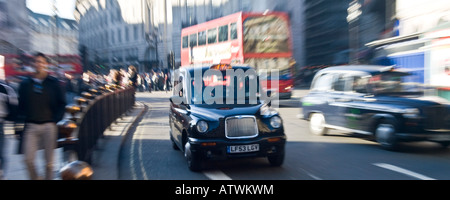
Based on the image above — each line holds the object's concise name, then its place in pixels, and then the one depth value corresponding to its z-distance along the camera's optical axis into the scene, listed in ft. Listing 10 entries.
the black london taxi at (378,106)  23.52
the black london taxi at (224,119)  18.85
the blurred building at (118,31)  160.27
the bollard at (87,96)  29.18
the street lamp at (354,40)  98.08
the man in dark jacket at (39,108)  15.11
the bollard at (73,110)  20.48
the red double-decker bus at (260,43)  56.75
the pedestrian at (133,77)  54.70
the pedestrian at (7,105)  16.19
